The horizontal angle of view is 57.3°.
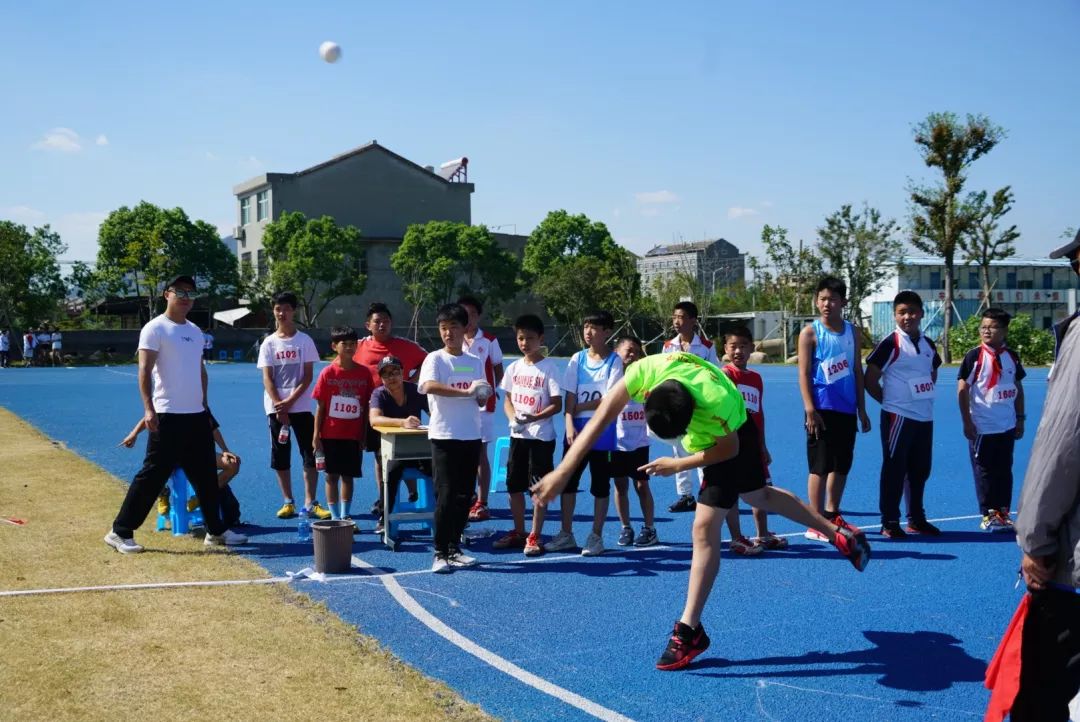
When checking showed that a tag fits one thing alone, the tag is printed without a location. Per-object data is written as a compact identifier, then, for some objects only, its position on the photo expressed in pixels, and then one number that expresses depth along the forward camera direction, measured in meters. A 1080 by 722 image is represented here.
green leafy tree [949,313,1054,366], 37.62
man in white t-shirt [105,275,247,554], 7.56
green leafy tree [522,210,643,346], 60.72
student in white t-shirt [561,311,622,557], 7.73
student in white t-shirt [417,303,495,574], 7.07
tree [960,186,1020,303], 46.00
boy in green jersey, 4.73
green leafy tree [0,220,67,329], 47.22
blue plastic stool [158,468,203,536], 8.31
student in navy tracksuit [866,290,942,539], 8.22
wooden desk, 7.86
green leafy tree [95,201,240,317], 55.31
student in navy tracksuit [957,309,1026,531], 8.52
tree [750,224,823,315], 52.41
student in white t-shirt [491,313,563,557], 7.76
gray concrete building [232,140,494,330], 66.19
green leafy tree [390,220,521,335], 63.56
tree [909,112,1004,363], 42.50
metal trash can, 6.94
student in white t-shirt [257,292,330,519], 8.96
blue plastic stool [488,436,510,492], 10.84
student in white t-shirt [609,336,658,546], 7.91
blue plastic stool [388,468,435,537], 8.30
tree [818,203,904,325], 50.88
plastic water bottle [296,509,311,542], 8.23
